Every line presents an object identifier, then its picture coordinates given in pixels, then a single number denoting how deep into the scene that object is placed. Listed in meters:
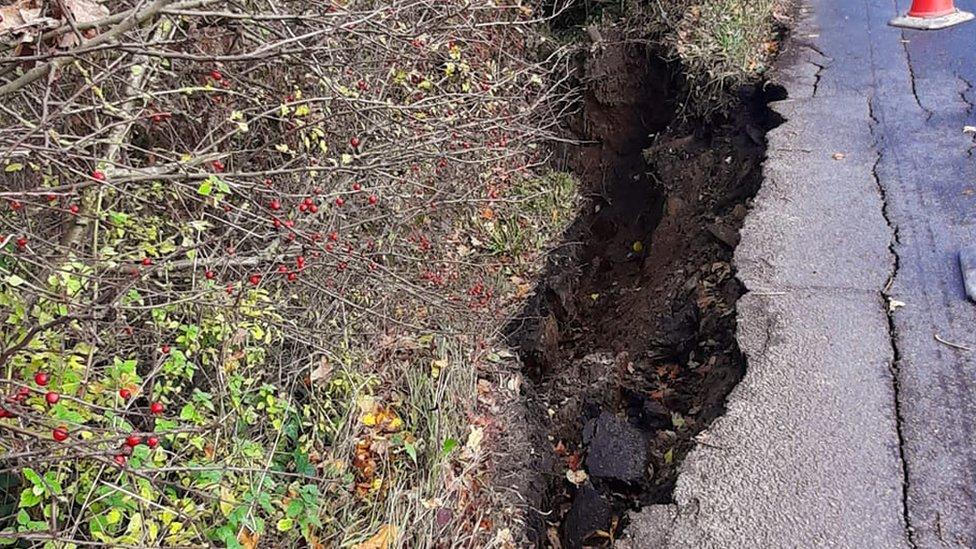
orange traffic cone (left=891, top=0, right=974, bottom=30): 5.60
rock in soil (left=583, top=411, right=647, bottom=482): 2.86
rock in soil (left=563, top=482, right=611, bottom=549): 2.71
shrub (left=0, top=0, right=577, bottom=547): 1.78
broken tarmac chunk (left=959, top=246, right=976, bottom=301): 3.05
